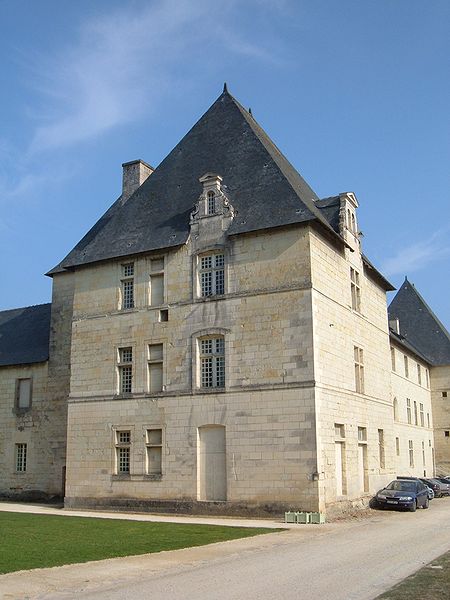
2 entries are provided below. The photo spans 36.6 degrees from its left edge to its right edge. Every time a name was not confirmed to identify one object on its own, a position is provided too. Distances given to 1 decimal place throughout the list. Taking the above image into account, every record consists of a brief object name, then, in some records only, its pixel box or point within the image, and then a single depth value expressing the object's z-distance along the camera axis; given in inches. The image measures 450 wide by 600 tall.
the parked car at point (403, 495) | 948.0
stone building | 847.7
